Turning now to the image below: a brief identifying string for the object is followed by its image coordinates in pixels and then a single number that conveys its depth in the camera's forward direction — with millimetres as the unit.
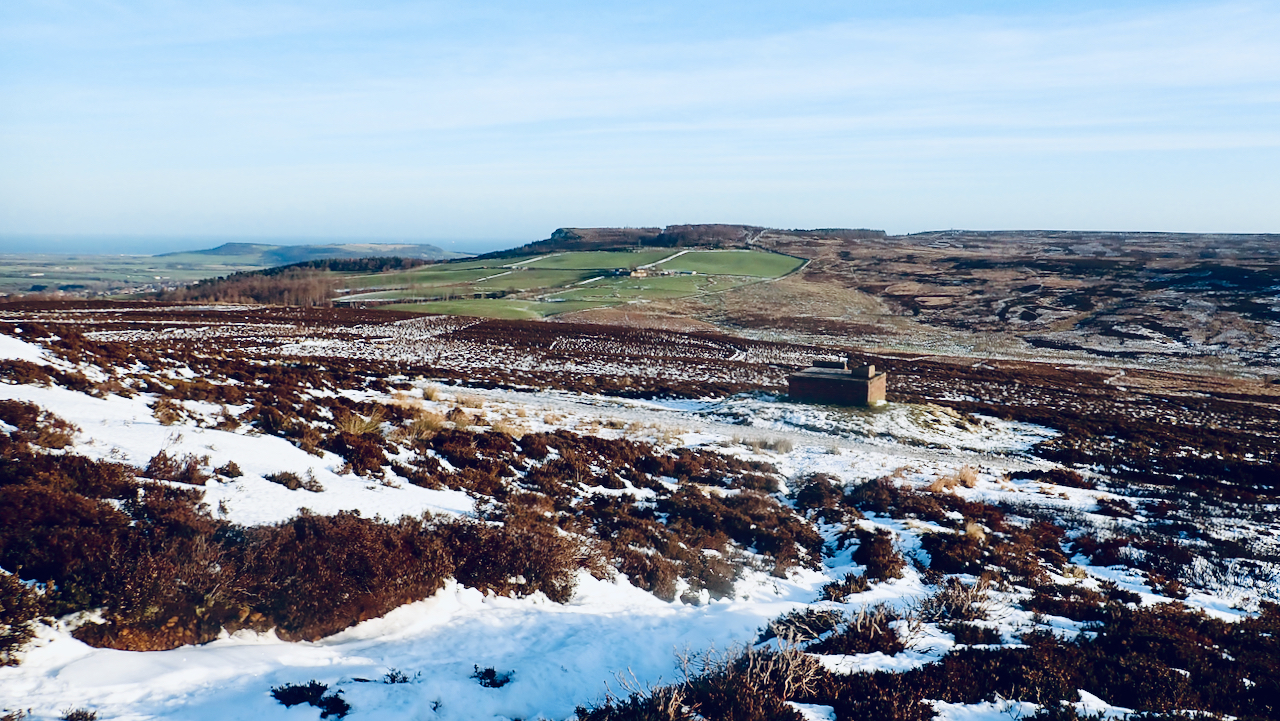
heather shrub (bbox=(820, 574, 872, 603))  10969
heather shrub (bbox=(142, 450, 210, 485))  10344
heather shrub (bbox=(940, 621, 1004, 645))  9281
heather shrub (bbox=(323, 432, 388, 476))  13417
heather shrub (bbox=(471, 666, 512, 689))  7504
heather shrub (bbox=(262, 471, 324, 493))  11391
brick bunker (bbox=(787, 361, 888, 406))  29016
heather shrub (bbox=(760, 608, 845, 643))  9078
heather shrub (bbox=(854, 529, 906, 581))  12156
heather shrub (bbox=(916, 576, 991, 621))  10148
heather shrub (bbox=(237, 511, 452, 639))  8125
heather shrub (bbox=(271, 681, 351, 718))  6535
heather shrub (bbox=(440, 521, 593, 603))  9852
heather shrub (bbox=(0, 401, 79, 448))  10564
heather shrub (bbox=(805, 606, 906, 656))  8740
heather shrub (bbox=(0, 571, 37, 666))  6406
